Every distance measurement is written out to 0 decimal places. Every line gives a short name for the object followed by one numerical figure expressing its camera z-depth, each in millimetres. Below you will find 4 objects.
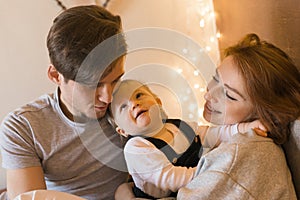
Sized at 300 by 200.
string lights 2162
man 1049
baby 1012
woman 868
